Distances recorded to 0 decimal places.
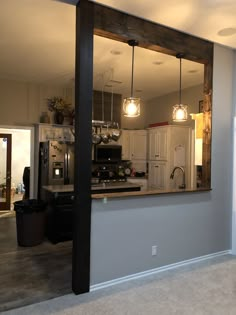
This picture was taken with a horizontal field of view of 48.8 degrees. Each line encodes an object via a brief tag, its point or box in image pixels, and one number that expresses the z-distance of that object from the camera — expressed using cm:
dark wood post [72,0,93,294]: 262
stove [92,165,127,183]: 630
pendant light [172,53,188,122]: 368
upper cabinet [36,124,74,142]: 594
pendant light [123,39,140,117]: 329
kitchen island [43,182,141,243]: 423
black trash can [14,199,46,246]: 406
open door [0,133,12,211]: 689
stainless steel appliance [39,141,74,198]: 529
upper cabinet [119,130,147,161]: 690
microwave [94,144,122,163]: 614
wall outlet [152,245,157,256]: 312
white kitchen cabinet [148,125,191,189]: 595
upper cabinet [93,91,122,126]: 648
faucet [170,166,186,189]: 591
